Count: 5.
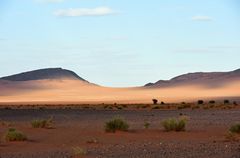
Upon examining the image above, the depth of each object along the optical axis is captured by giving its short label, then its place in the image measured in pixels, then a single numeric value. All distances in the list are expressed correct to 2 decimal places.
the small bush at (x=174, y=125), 32.16
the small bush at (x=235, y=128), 29.38
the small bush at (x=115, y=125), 31.84
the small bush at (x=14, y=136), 27.11
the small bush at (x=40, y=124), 36.06
